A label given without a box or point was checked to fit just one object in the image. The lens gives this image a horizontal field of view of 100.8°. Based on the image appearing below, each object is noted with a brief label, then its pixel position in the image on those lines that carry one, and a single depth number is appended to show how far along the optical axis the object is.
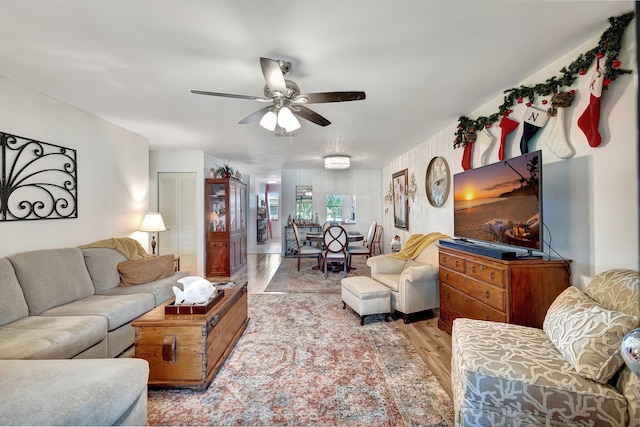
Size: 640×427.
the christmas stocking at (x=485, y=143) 2.72
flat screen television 1.90
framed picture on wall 5.26
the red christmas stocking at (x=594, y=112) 1.66
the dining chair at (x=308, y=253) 5.51
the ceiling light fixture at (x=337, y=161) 5.32
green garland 1.58
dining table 5.39
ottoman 3.00
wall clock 3.67
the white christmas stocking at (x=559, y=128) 1.91
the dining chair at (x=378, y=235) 6.17
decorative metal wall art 2.33
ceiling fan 1.79
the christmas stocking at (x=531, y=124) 2.16
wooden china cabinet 5.16
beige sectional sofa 1.11
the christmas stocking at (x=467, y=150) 3.02
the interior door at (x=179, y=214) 5.03
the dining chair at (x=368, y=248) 5.37
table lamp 3.92
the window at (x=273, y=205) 12.12
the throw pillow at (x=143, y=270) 3.03
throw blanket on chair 3.61
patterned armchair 1.21
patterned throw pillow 1.22
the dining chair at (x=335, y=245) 4.83
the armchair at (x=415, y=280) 3.02
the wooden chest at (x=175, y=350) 1.89
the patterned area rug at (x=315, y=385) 1.64
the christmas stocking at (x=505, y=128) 2.42
